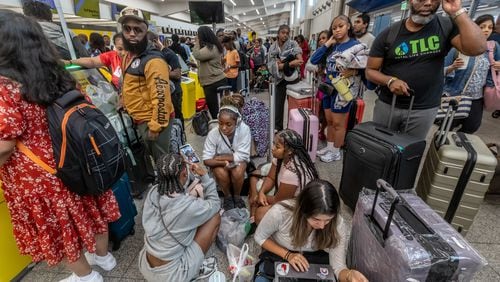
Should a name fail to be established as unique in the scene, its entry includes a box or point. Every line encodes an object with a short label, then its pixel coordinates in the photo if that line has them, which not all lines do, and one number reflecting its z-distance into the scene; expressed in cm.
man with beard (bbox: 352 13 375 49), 303
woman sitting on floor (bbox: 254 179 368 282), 109
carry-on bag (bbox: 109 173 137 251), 167
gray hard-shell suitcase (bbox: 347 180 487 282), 88
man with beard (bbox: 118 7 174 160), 172
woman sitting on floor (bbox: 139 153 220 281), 123
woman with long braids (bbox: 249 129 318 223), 149
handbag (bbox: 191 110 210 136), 362
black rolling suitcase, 146
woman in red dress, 92
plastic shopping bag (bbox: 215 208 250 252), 167
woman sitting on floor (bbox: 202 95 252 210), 202
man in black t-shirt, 134
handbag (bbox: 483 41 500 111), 202
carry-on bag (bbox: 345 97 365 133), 272
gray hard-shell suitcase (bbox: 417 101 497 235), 142
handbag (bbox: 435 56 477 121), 209
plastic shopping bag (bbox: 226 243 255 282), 139
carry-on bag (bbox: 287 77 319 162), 235
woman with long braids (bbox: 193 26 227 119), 321
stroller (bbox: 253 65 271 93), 685
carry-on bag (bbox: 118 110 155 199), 205
